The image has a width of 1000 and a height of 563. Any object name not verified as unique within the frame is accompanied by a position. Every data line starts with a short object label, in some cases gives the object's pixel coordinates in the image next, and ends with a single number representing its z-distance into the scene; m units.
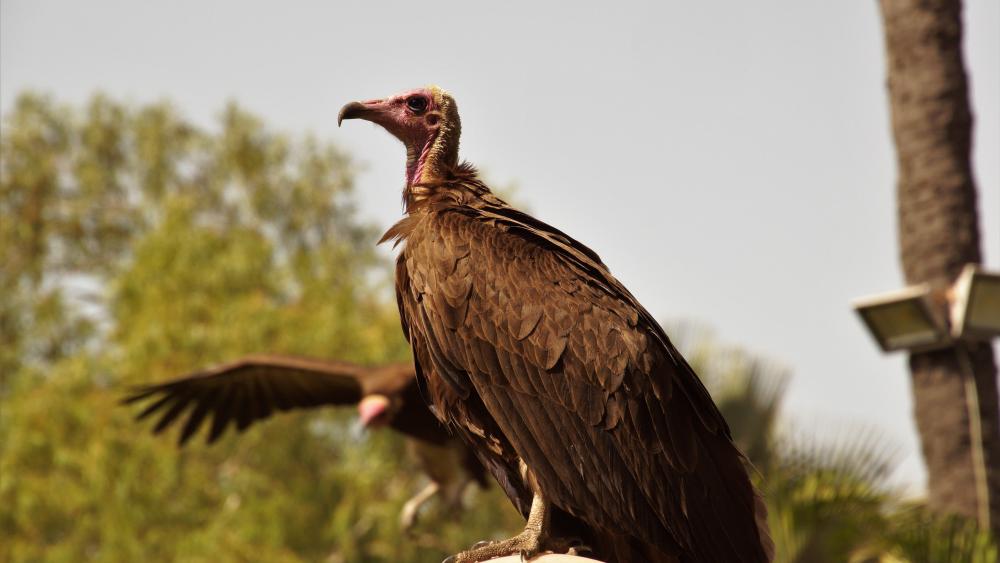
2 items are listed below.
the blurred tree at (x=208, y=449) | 32.84
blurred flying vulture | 18.37
